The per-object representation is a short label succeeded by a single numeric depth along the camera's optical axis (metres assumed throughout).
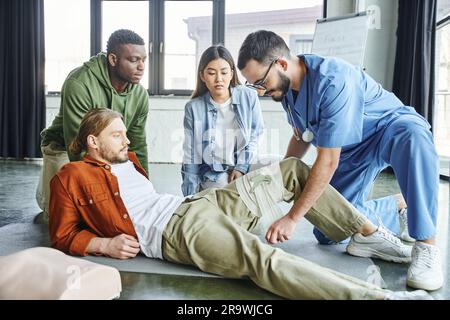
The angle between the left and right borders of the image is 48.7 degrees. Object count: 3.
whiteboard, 3.87
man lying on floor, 1.55
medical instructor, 1.61
